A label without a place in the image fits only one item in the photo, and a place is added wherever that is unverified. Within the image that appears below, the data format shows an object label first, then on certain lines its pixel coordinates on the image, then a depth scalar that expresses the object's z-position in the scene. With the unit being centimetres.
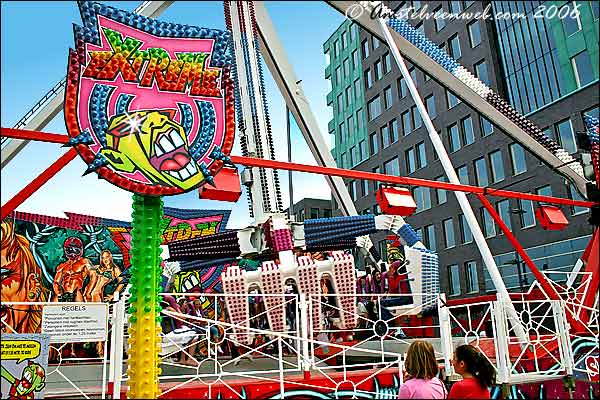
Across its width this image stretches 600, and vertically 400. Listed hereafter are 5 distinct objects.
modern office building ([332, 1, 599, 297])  2319
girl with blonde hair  354
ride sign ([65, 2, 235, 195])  498
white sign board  519
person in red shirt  354
